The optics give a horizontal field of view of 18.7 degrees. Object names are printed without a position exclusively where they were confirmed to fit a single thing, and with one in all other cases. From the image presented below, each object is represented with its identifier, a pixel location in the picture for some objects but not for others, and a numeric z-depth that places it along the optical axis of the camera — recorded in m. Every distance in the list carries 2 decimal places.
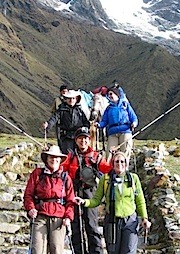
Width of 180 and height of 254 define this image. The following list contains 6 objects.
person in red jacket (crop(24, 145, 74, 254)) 9.07
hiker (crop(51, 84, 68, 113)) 15.66
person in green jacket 9.00
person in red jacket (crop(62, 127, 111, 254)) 10.17
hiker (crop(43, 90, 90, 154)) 13.15
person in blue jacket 14.16
